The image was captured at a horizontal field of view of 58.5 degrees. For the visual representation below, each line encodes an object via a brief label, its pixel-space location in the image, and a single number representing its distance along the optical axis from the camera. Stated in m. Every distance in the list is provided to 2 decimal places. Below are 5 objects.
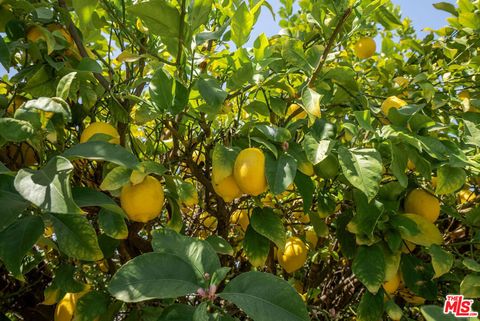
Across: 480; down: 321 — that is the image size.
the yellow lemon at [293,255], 1.45
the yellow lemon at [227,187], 1.07
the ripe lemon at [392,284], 1.22
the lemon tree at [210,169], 0.78
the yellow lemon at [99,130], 1.03
